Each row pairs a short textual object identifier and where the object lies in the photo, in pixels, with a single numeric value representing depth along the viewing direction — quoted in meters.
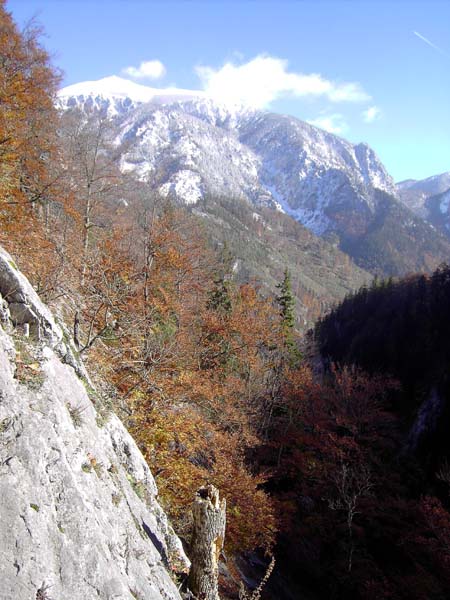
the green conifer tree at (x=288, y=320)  32.81
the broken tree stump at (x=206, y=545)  7.02
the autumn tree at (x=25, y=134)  13.87
